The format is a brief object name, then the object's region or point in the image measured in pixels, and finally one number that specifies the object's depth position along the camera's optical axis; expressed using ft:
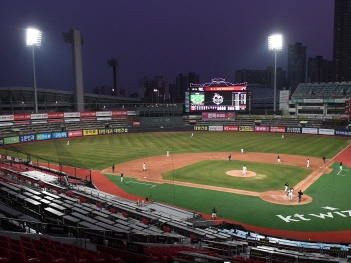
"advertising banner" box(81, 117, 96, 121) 249.43
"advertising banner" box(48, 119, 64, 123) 234.33
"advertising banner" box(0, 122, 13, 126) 207.75
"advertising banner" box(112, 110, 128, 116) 263.41
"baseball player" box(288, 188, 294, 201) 84.22
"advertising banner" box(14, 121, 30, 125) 215.63
